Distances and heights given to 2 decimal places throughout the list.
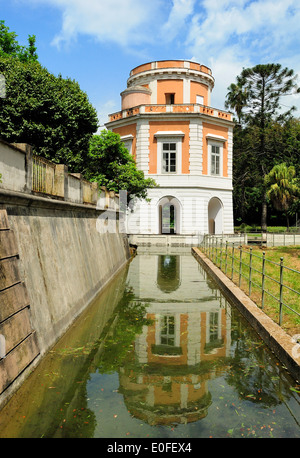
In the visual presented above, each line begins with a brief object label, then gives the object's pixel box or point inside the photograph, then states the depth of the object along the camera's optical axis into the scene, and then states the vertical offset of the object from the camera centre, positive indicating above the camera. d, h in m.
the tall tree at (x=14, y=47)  23.59 +11.90
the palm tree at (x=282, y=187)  32.94 +3.57
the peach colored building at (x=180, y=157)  28.30 +5.39
